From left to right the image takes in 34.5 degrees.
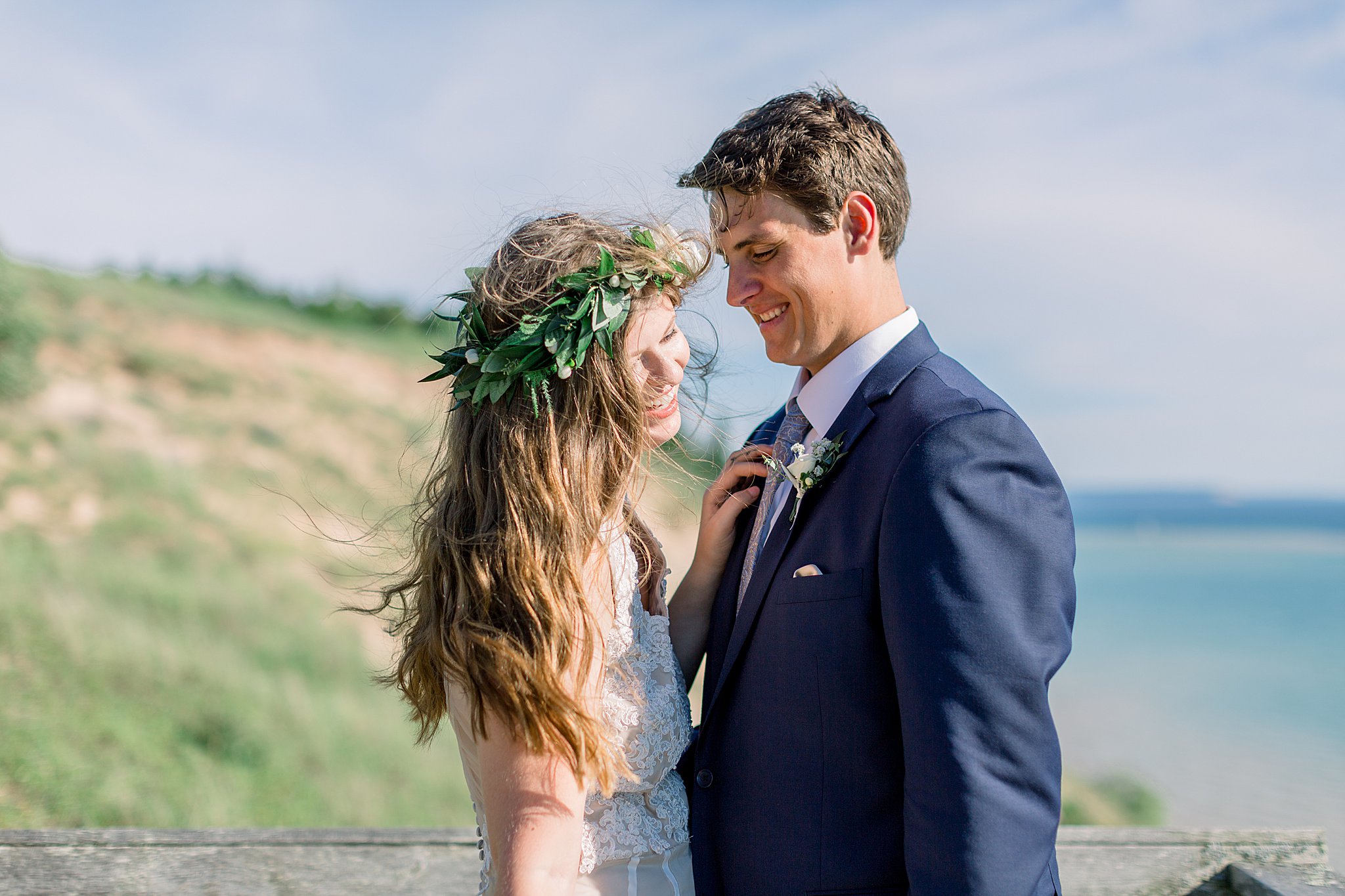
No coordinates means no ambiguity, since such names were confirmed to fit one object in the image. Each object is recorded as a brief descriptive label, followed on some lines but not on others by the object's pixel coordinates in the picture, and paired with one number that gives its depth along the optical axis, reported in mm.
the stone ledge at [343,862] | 1822
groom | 1670
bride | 1688
